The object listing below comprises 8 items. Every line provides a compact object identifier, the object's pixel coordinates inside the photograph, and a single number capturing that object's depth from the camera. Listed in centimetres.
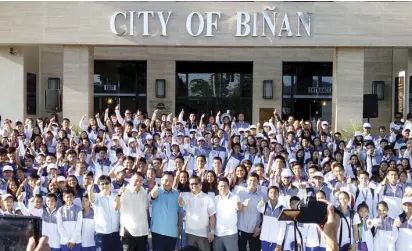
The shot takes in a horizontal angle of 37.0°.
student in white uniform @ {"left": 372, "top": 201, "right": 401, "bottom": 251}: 895
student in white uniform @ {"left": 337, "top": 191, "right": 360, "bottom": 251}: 853
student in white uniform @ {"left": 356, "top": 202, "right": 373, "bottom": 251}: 899
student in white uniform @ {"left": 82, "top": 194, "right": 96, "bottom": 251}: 866
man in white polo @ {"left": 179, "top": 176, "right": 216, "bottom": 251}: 863
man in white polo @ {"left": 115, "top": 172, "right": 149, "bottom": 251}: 848
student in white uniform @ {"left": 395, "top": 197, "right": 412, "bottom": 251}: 880
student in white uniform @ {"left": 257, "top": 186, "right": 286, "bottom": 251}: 877
